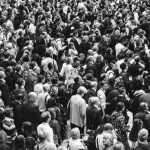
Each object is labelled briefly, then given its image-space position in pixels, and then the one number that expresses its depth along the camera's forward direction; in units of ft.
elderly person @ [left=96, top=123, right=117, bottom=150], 33.71
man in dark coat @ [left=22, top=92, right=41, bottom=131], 38.99
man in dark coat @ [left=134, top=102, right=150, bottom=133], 37.06
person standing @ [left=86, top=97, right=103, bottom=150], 39.01
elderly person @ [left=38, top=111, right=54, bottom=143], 34.53
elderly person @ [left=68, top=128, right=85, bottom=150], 33.50
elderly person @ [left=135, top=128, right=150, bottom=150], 31.83
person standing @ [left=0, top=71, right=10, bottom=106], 44.86
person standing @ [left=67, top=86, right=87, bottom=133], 41.83
